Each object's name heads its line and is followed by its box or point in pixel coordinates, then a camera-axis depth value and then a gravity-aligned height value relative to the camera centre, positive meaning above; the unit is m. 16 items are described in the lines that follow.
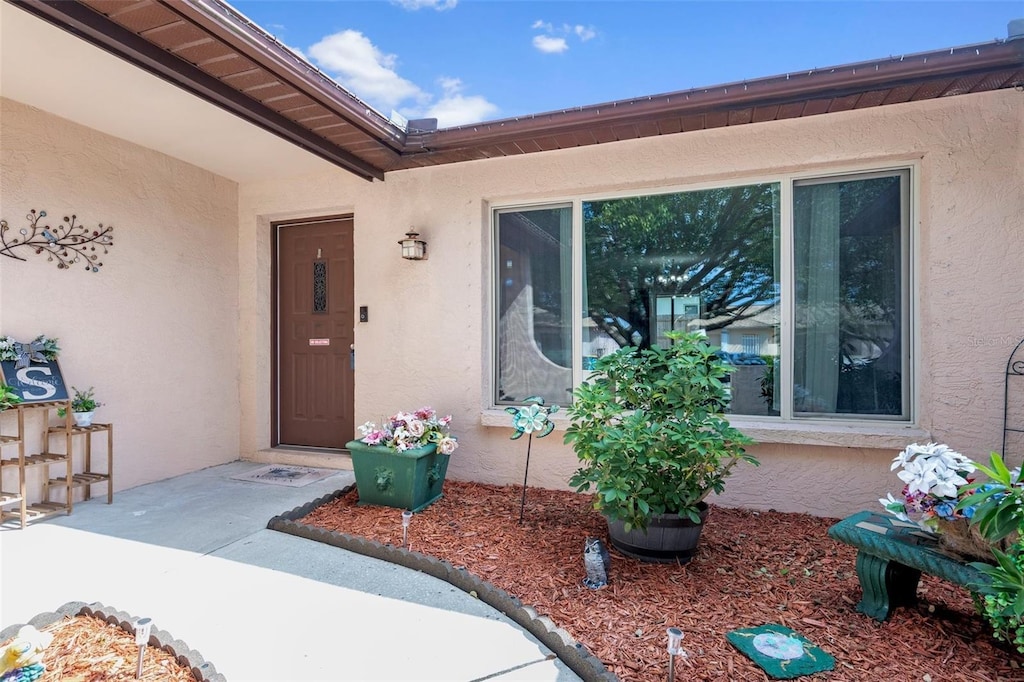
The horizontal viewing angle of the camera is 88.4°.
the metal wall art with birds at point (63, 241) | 3.60 +0.73
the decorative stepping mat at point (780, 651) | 2.00 -1.24
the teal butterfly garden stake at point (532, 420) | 3.46 -0.52
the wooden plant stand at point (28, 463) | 3.35 -0.80
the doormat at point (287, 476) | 4.49 -1.18
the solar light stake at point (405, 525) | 2.98 -1.04
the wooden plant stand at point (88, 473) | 3.76 -0.98
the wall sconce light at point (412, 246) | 4.43 +0.81
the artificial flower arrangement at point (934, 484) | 2.09 -0.57
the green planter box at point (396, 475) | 3.65 -0.94
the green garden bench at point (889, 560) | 2.17 -0.91
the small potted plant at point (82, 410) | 3.75 -0.49
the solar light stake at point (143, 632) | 1.77 -0.98
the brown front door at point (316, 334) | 5.05 +0.08
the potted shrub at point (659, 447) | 2.76 -0.55
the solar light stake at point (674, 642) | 1.80 -1.03
